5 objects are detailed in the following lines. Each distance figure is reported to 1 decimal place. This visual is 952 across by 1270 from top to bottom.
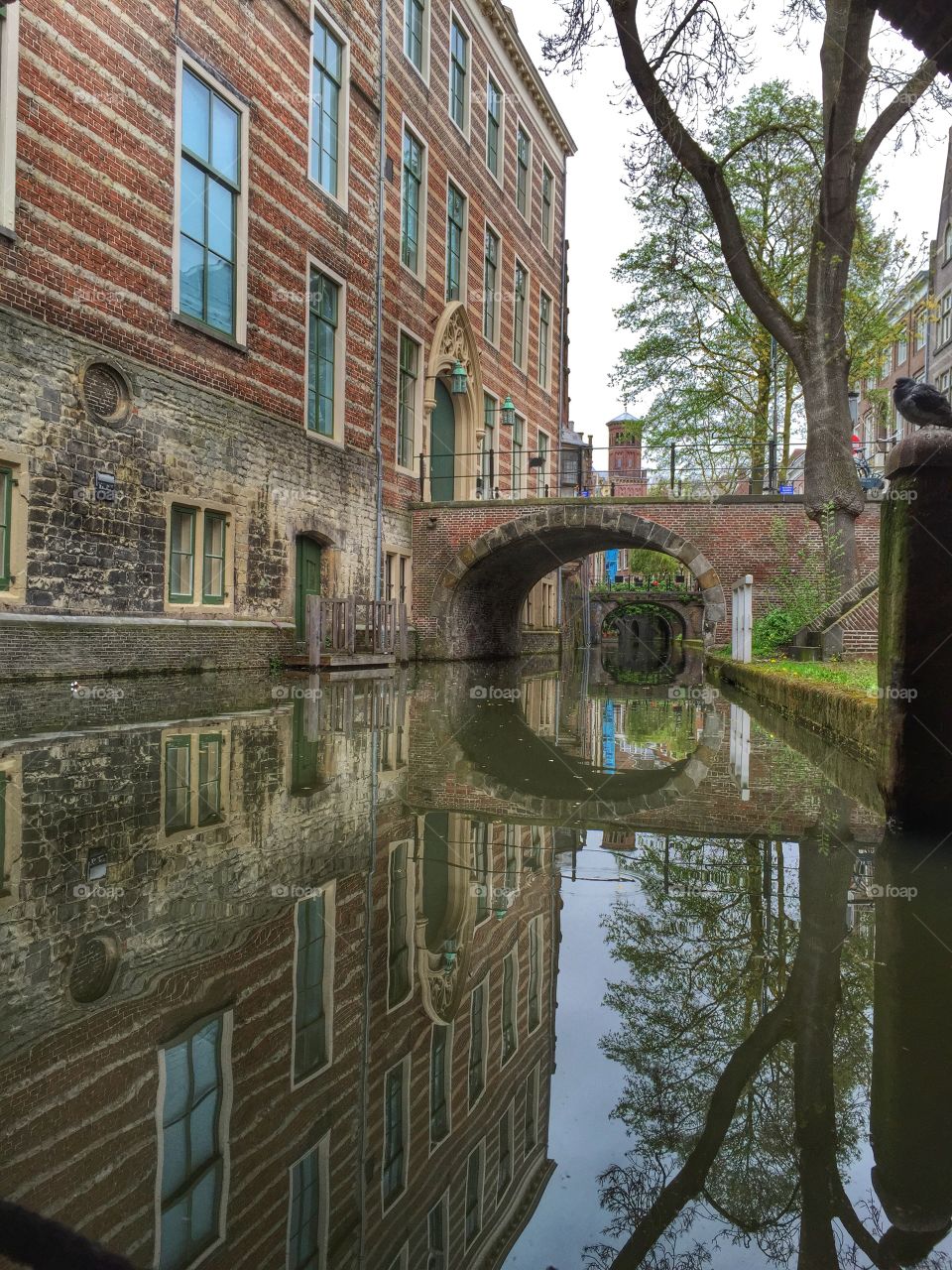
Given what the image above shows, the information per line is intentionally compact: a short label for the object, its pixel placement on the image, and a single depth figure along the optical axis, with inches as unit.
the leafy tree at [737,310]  947.3
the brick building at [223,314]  395.2
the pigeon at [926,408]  166.2
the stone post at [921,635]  162.2
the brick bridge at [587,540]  733.9
